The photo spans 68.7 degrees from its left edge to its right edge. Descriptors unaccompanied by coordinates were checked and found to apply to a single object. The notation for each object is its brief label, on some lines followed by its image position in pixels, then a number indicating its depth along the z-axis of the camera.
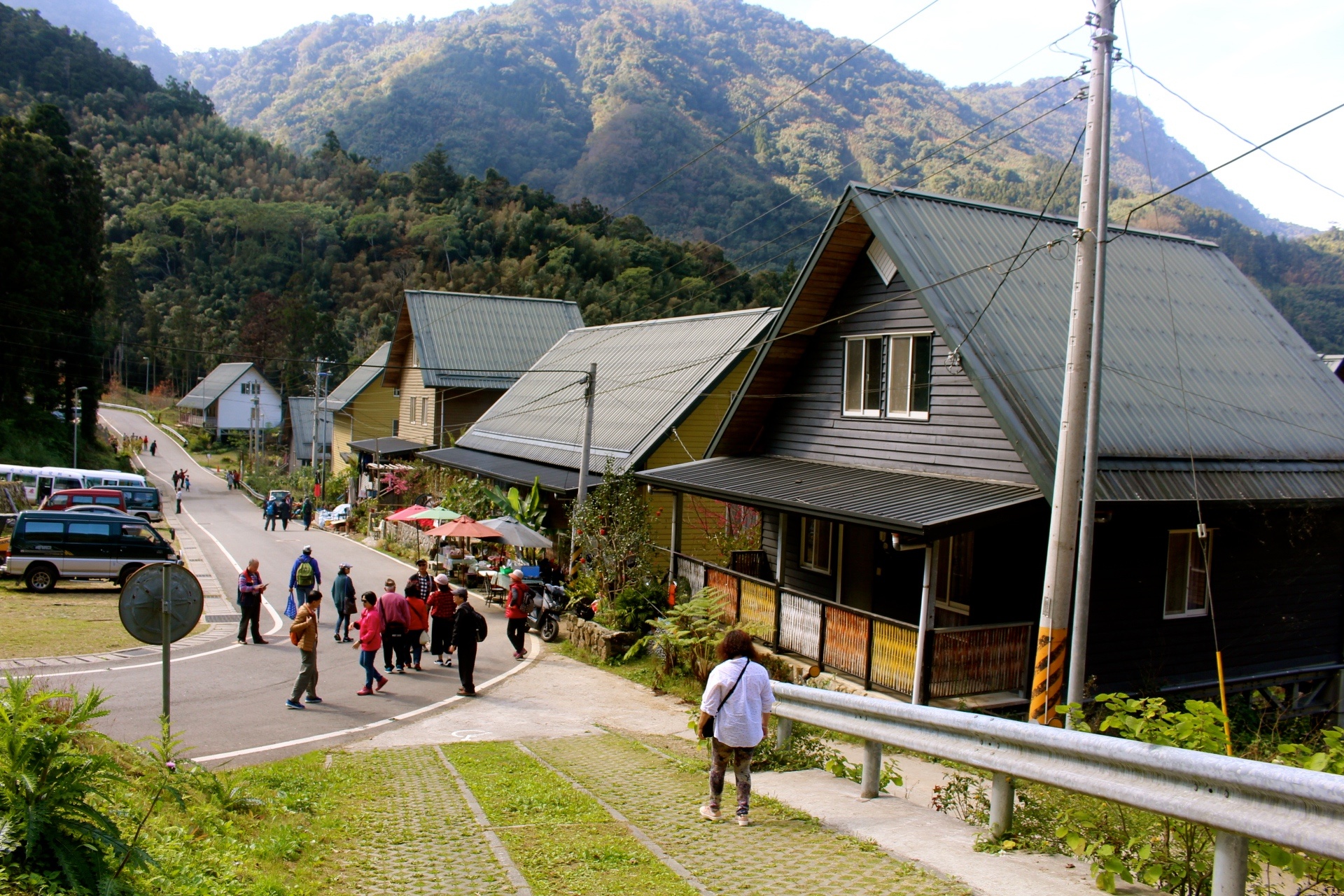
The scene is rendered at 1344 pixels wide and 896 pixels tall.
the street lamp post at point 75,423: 51.02
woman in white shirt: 6.99
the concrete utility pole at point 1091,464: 9.58
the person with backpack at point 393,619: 16.38
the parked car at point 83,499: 32.75
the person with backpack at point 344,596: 19.09
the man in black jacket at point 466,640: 15.14
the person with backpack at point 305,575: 19.58
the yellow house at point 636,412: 24.80
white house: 84.31
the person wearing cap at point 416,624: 16.83
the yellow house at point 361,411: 48.47
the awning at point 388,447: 41.75
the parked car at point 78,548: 23.48
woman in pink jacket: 15.12
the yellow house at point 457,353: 41.44
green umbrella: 26.52
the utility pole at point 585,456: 21.70
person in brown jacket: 13.88
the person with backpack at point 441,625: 18.02
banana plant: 26.44
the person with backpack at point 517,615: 18.53
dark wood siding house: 12.80
